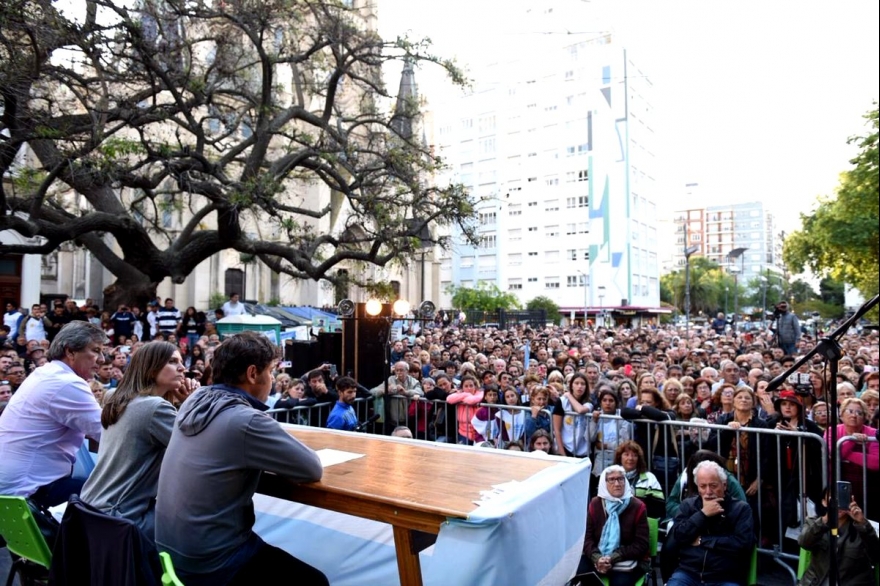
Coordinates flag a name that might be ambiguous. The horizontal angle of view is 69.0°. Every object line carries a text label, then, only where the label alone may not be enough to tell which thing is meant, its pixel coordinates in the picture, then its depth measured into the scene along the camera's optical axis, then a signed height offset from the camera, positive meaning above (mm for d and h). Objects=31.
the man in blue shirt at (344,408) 6820 -1162
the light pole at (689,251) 24934 +2115
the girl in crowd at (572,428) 6680 -1317
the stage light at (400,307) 10420 -60
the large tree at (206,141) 10188 +3176
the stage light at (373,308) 9211 -69
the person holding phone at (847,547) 4277 -1646
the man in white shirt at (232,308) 18703 -155
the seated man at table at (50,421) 3654 -686
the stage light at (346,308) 9422 -72
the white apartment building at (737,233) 145250 +16714
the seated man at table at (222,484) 2625 -766
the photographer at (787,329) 15625 -600
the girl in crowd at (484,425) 7438 -1417
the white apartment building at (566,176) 67125 +14141
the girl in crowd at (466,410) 7539 -1271
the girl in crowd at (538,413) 6832 -1168
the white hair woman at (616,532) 4660 -1704
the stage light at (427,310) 10945 -114
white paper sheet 3229 -803
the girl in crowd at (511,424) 7181 -1390
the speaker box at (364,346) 9297 -628
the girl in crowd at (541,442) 6000 -1305
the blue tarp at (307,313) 31072 -497
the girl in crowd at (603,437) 6516 -1378
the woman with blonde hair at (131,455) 3068 -744
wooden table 2490 -797
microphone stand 3668 -431
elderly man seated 4309 -1587
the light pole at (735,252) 48719 +4045
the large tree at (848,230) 22391 +3147
